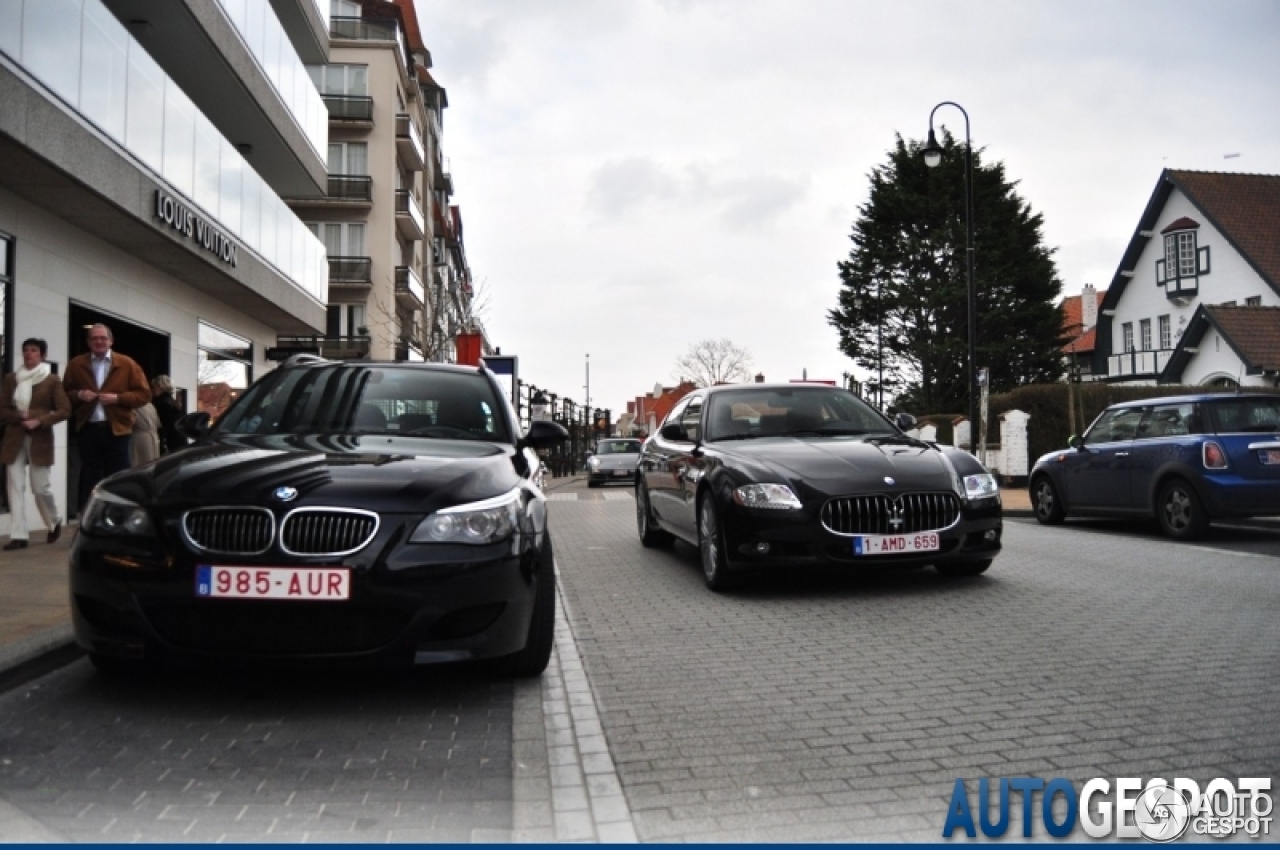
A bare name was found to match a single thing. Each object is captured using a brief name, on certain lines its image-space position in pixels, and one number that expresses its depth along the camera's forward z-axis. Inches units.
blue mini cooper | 441.4
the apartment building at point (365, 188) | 1764.3
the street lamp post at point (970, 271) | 879.7
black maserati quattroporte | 293.4
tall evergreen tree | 1636.3
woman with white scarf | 391.9
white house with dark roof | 1530.5
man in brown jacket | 400.8
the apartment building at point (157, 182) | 450.9
